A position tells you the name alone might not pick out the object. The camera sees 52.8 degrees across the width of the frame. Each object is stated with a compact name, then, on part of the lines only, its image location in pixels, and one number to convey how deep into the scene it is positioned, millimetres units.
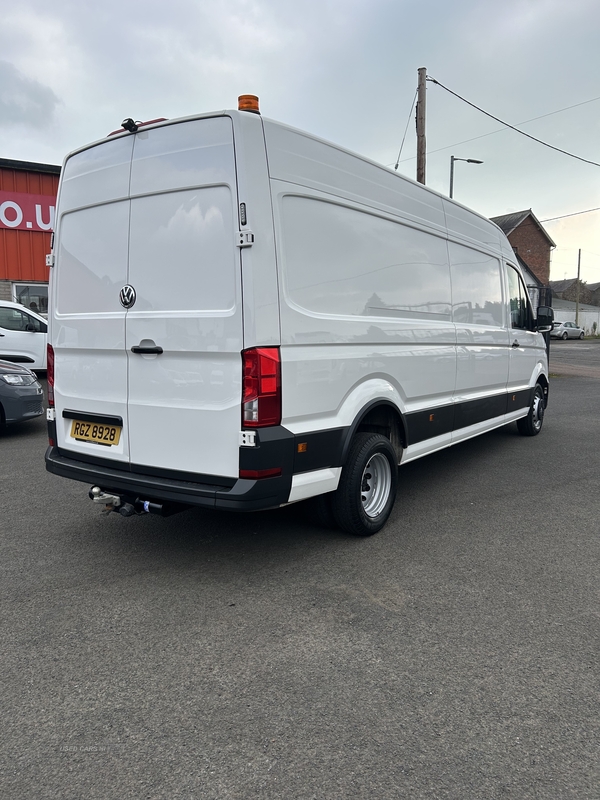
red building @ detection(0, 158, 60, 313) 16406
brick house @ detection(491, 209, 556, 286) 49219
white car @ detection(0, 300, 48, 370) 11555
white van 3348
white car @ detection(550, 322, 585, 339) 45750
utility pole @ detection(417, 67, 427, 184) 15102
